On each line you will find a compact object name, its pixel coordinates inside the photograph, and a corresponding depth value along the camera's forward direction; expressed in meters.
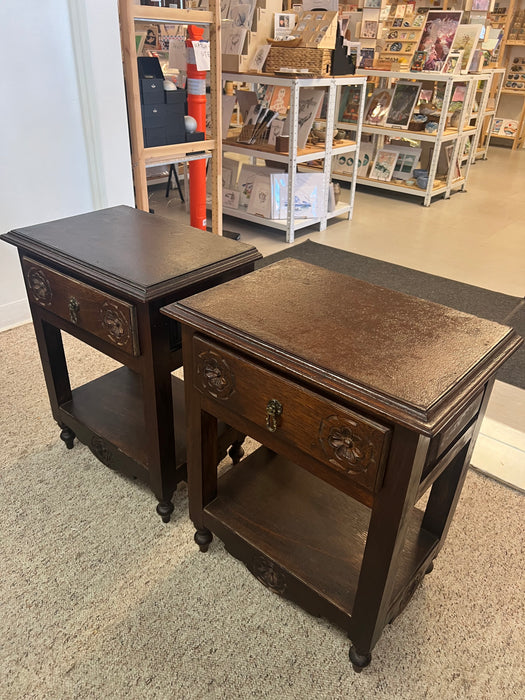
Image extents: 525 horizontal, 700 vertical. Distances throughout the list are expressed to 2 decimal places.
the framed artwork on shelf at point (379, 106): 4.89
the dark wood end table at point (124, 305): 1.25
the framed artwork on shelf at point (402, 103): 4.71
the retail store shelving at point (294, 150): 3.42
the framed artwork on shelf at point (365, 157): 5.18
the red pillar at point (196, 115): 2.56
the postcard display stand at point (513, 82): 6.99
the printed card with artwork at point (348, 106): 4.91
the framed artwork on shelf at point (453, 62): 4.50
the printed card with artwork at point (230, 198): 4.04
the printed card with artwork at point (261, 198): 3.78
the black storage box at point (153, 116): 2.48
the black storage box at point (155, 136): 2.53
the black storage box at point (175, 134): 2.61
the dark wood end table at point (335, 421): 0.89
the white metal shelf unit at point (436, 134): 4.41
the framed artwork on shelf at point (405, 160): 4.87
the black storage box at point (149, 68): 2.52
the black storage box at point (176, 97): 2.52
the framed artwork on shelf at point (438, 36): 4.65
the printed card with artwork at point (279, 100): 3.91
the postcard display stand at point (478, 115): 5.13
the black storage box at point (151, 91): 2.45
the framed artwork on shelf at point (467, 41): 4.63
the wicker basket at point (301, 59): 3.48
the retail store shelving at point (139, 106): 2.30
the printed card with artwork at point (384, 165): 5.01
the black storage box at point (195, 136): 2.74
